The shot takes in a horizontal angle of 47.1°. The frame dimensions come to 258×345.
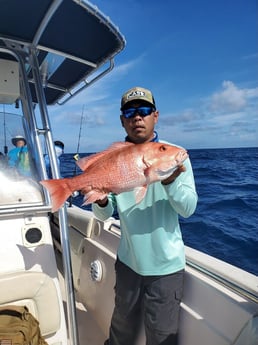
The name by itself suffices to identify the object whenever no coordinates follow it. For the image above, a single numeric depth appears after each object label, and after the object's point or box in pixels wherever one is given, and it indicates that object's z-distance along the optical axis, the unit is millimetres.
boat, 2074
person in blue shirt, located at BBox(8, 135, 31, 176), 2886
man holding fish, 2029
